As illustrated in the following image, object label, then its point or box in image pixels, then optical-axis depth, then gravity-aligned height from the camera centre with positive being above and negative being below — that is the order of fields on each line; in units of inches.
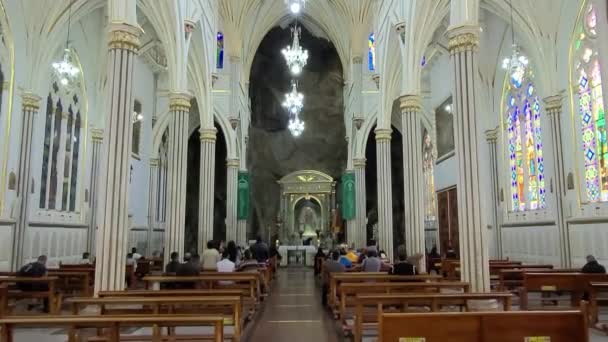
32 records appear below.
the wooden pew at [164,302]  231.5 -31.6
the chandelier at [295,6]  581.0 +287.5
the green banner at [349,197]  992.2 +86.1
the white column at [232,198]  954.7 +83.6
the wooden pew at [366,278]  363.9 -31.8
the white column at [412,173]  563.8 +79.1
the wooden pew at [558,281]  347.9 -32.6
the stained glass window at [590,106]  535.8 +154.9
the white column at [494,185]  762.2 +85.3
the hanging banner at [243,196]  1023.1 +92.2
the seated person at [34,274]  394.0 -29.5
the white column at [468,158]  371.9 +65.1
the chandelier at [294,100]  881.2 +261.1
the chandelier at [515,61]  494.3 +191.6
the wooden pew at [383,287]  307.0 -33.0
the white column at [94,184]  756.6 +89.6
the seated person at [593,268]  398.0 -26.2
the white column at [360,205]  916.6 +66.2
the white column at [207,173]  745.0 +104.5
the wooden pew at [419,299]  250.2 -33.1
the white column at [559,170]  581.0 +84.3
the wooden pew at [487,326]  154.3 -29.4
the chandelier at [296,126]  986.1 +233.8
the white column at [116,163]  369.4 +60.8
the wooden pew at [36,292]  365.4 -43.2
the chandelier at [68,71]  472.4 +235.1
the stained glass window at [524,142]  676.7 +144.2
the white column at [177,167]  564.8 +88.5
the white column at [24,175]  569.3 +79.0
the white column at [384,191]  712.4 +73.1
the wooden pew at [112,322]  178.4 -32.0
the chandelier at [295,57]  724.7 +279.7
